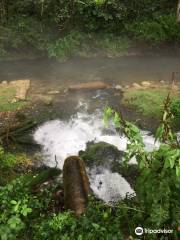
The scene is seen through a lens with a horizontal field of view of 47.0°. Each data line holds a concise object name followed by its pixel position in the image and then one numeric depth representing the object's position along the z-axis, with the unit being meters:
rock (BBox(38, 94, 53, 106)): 6.70
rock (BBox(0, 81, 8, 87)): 7.52
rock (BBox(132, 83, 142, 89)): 7.33
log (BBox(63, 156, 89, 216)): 3.83
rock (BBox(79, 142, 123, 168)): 5.07
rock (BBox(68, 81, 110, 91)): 7.23
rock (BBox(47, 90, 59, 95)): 7.14
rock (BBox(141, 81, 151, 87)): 7.37
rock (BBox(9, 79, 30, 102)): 6.94
